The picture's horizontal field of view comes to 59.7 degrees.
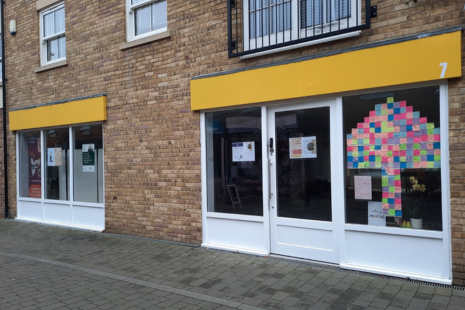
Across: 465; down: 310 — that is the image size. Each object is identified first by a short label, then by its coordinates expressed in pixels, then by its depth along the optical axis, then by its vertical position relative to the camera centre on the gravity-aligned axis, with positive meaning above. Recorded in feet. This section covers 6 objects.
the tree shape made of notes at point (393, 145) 16.14 +0.30
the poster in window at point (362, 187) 17.53 -1.48
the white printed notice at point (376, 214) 17.17 -2.63
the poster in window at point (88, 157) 29.50 +0.04
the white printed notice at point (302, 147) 19.06 +0.33
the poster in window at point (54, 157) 32.01 +0.13
